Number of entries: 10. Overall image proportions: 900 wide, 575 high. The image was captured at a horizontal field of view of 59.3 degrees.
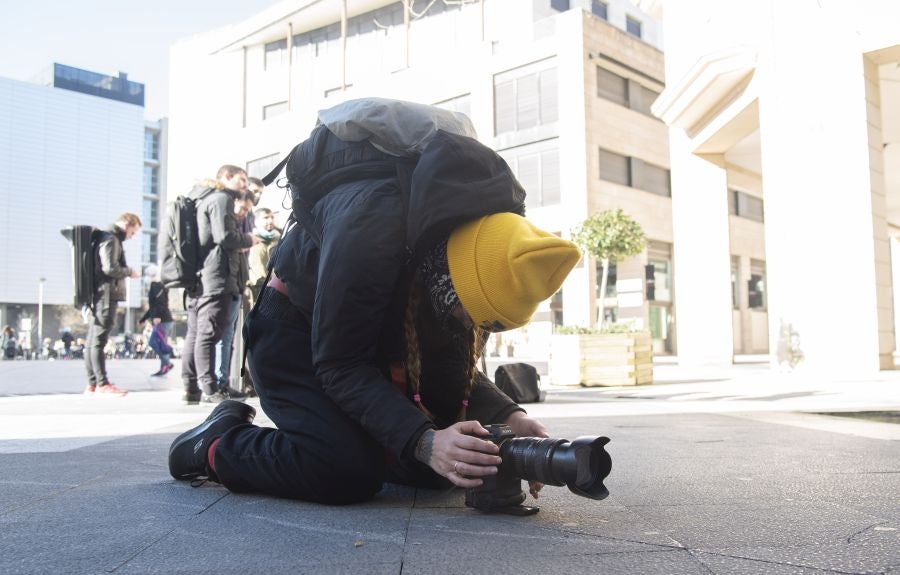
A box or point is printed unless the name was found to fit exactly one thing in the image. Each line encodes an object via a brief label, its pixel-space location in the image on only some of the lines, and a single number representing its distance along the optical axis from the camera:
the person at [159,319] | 11.02
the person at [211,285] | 6.33
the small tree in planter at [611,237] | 14.49
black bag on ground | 7.03
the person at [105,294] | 7.59
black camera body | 1.82
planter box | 10.42
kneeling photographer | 2.00
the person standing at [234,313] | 6.65
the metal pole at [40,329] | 73.97
